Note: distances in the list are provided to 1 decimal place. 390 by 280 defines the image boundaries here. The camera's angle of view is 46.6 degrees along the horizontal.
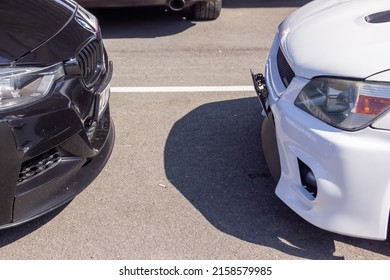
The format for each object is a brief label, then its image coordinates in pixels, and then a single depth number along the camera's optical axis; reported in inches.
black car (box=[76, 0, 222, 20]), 207.0
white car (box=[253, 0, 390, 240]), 81.7
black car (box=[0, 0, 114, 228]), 85.4
